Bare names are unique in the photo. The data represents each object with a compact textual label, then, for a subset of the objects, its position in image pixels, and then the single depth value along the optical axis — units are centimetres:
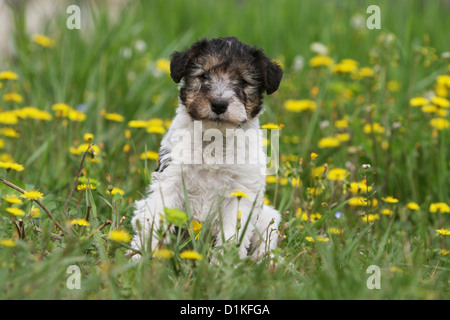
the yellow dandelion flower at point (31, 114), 494
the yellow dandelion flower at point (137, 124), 439
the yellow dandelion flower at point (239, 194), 325
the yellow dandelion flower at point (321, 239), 351
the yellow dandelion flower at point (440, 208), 439
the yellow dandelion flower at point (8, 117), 485
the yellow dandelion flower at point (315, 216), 418
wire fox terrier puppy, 371
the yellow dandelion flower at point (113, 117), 491
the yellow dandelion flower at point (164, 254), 296
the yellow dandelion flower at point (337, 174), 440
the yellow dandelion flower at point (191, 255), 292
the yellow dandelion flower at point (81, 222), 329
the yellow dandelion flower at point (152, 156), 473
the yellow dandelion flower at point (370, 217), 382
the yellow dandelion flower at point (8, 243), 280
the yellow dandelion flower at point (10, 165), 346
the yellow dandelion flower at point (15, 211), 296
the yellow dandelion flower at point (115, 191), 395
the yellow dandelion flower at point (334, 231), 389
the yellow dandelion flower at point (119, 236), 292
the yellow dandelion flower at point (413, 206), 423
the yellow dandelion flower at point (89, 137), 382
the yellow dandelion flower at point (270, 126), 411
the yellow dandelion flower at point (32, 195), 321
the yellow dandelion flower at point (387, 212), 425
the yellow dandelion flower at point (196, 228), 360
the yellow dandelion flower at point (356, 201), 408
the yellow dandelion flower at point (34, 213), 336
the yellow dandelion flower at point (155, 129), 467
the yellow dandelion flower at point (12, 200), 304
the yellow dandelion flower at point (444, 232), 352
